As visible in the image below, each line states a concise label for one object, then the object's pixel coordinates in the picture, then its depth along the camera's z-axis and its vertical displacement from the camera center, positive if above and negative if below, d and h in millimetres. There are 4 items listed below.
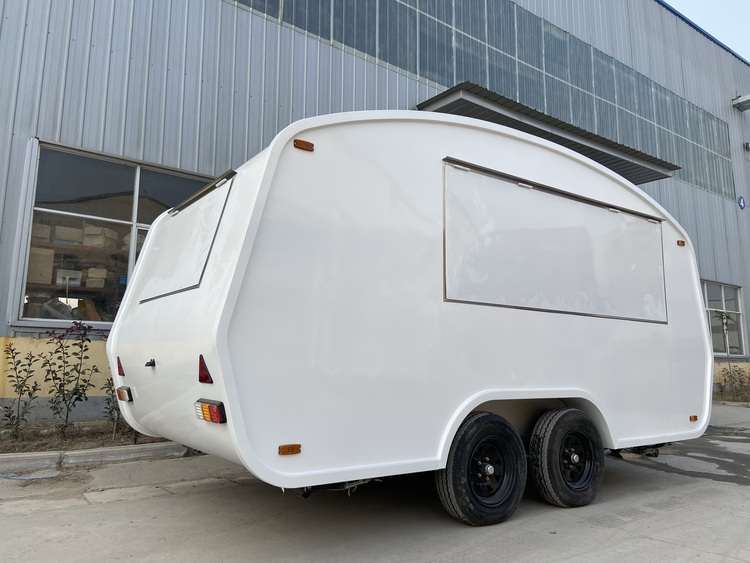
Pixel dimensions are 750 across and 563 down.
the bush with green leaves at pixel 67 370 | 7453 -107
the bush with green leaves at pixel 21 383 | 7293 -281
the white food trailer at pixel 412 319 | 3586 +343
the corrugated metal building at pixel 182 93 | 8125 +4728
